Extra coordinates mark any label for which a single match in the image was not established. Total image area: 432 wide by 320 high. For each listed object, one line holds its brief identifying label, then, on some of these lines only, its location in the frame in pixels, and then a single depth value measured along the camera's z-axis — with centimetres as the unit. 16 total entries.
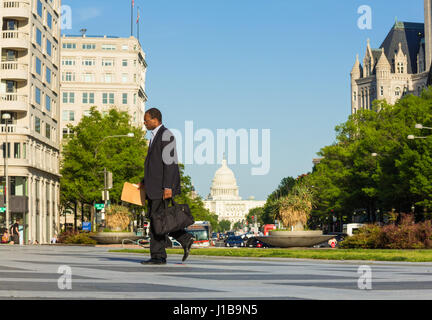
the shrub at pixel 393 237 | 3288
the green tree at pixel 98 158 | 6800
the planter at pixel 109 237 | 4331
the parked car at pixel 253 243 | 6138
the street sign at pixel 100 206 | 5003
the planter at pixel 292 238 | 3469
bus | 7048
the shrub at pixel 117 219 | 4719
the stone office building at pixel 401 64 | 19450
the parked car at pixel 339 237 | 5173
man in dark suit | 1220
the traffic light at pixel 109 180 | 4581
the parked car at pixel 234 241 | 8034
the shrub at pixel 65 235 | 4659
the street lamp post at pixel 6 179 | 5741
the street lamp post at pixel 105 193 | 4700
